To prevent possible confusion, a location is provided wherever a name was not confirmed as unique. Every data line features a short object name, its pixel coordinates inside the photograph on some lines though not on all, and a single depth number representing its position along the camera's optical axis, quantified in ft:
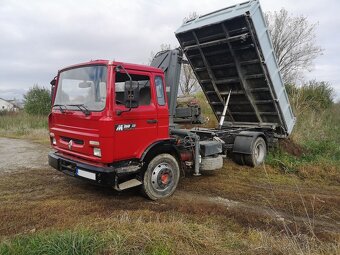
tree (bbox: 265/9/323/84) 86.33
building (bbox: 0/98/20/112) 270.22
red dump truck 16.01
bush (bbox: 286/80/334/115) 53.47
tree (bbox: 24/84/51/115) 93.66
